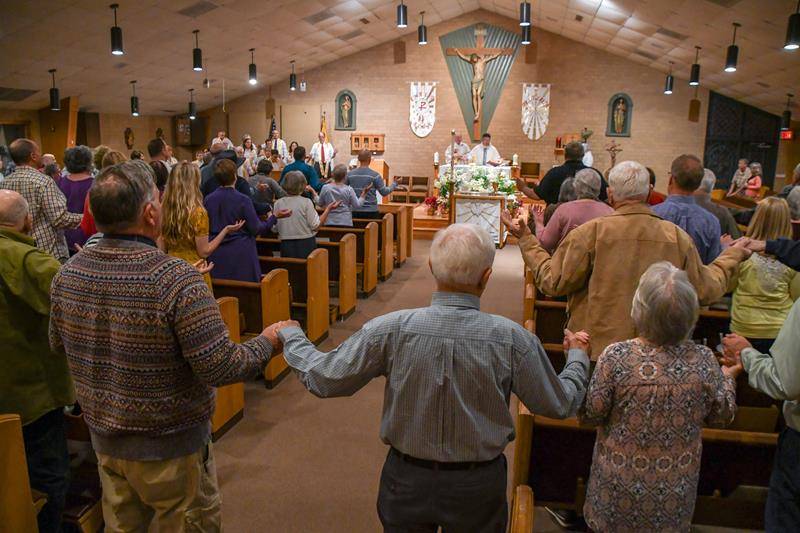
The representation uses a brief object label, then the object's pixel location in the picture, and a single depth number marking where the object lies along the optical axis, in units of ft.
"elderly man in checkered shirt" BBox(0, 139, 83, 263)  12.58
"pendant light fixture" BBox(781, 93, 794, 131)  39.91
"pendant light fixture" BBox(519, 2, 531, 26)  31.04
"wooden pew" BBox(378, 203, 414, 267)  26.71
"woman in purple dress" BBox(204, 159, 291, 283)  13.70
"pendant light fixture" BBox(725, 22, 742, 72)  27.53
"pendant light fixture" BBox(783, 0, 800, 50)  20.65
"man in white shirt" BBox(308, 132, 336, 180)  44.75
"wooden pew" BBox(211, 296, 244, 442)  11.81
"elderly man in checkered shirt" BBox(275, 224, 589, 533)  5.29
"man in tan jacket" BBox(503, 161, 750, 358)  8.20
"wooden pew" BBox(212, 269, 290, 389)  13.86
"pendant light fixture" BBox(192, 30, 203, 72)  30.59
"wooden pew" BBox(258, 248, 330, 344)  16.42
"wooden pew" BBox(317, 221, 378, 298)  21.49
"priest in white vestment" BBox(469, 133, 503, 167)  39.22
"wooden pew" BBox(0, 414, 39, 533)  6.29
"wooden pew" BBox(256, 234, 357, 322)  19.08
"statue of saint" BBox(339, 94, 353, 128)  51.80
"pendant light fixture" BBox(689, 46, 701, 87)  34.73
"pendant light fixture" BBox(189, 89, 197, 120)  44.18
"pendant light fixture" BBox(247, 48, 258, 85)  38.29
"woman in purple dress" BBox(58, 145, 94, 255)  14.03
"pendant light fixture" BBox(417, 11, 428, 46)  37.17
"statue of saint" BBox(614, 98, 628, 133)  47.93
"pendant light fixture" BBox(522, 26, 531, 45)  35.27
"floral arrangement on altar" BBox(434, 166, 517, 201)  31.27
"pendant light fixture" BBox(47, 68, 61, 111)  32.26
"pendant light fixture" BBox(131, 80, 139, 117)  39.34
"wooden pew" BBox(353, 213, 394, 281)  23.83
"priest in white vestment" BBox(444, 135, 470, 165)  41.06
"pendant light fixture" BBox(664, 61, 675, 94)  41.34
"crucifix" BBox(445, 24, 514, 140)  44.75
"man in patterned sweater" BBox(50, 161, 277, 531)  5.64
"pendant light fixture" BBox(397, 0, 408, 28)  30.58
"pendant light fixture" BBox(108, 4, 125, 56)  25.08
